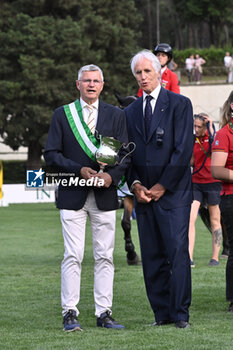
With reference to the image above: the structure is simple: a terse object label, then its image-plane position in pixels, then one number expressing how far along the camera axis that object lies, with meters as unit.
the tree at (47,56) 43.88
